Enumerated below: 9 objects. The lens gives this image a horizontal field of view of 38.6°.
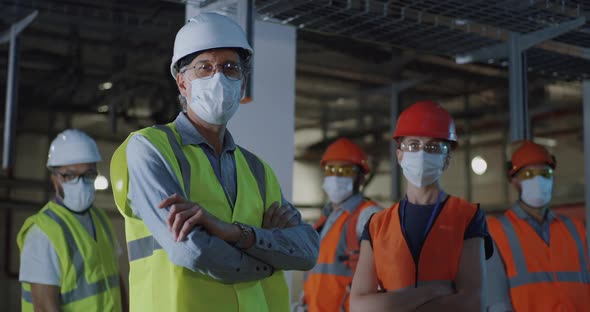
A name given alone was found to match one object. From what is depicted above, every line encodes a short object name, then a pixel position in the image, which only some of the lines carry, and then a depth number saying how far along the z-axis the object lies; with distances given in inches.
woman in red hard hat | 136.0
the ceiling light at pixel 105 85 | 495.4
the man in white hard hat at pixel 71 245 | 189.9
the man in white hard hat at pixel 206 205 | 97.0
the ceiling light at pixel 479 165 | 527.8
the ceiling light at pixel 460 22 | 198.7
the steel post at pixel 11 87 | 214.7
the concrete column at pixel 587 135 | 228.5
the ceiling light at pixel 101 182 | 517.3
